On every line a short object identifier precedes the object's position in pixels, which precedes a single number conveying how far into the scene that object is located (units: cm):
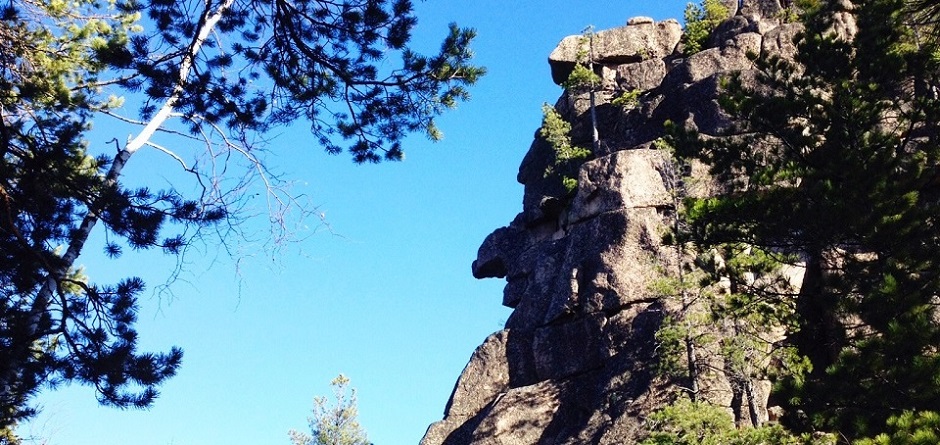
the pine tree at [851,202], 1076
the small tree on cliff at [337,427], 3631
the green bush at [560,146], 2908
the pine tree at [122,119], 698
